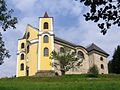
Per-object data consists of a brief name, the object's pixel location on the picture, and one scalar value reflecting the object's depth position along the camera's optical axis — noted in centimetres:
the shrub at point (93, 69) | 2836
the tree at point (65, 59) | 2450
